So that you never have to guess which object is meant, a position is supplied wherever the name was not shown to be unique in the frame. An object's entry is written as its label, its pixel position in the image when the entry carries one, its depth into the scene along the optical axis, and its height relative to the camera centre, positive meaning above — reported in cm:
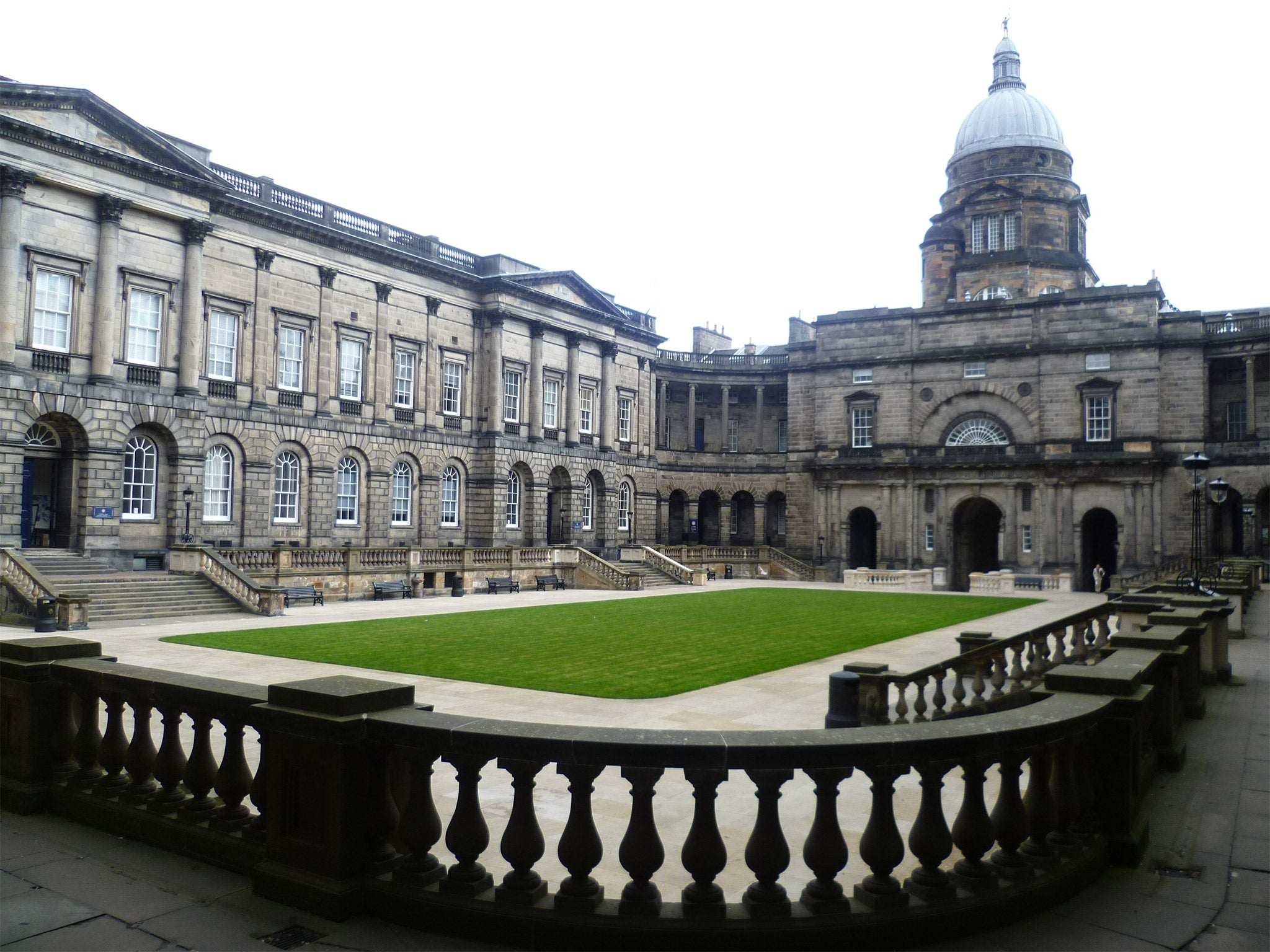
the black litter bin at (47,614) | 2175 -254
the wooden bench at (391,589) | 3291 -279
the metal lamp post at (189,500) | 3080 +26
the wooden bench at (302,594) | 3016 -274
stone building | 2877 +559
